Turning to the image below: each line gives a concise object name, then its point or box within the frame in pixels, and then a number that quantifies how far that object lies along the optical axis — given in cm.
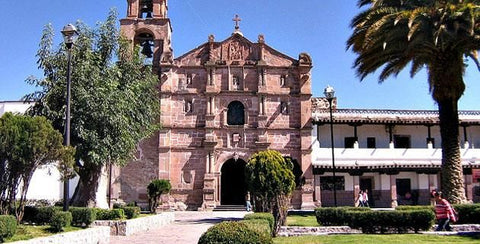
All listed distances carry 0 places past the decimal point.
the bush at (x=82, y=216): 1686
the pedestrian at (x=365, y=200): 3133
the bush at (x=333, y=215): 1916
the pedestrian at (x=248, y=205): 3169
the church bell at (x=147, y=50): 3634
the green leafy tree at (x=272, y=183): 1727
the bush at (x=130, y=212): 2119
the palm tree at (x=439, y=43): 2042
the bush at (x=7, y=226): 1177
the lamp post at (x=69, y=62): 1641
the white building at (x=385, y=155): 3525
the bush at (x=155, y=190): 2884
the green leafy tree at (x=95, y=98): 2191
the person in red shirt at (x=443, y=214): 1706
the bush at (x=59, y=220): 1486
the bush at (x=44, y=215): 1677
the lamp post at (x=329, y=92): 2652
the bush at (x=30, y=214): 1728
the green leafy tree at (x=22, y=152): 1462
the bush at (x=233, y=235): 827
